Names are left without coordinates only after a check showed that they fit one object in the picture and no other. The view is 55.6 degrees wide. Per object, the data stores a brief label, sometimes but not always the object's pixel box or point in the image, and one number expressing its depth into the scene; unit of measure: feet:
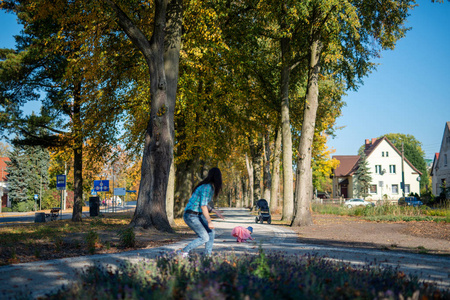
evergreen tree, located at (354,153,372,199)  224.33
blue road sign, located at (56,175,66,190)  93.97
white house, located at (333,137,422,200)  230.48
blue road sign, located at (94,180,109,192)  116.57
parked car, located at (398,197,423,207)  127.21
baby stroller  72.08
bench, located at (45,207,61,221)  92.32
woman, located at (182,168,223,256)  24.58
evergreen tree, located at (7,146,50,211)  189.88
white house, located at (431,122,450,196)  165.95
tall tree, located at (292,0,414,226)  59.36
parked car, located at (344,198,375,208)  182.72
